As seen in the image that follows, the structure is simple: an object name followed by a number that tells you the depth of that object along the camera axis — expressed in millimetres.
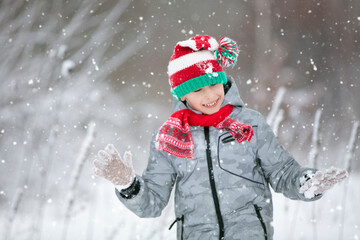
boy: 4652
